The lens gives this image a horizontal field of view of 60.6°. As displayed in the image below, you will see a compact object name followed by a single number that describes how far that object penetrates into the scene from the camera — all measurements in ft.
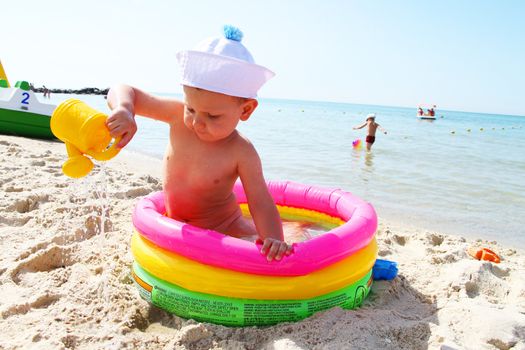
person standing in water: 35.01
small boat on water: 97.09
